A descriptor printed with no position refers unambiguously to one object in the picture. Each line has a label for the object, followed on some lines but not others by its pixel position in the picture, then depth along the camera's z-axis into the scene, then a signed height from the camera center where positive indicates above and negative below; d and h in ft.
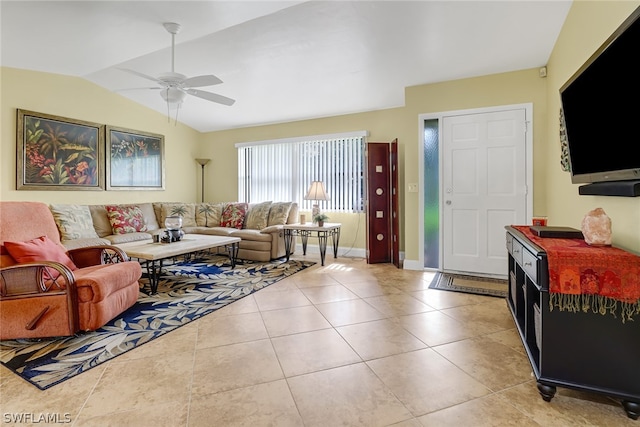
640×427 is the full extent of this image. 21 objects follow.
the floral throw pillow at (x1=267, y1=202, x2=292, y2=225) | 17.70 +0.01
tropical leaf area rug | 6.47 -2.97
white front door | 12.44 +1.05
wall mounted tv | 4.67 +1.77
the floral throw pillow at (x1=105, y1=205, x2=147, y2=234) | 15.69 -0.26
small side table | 15.66 -1.13
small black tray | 6.30 -0.44
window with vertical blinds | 17.69 +2.70
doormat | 11.23 -2.79
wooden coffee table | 10.57 -1.24
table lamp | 16.67 +1.07
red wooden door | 15.87 +0.49
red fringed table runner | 4.70 -1.07
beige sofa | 13.93 -0.53
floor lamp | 21.85 +3.67
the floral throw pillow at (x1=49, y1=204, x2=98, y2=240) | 13.60 -0.32
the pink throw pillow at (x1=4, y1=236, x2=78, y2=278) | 7.75 -0.97
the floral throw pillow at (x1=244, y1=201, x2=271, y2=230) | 18.07 -0.16
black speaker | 4.99 +0.42
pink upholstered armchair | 7.32 -1.83
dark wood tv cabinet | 4.85 -2.24
